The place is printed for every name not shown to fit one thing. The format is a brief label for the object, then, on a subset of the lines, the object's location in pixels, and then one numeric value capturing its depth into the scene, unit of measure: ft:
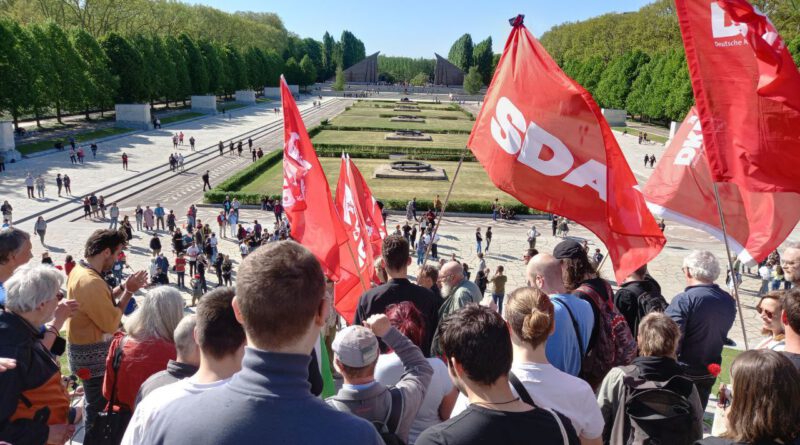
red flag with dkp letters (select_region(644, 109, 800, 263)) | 18.49
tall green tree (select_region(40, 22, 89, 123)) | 140.97
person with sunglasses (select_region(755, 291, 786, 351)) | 13.93
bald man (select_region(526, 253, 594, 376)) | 12.63
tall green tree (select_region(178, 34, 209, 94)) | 222.56
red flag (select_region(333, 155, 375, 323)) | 21.40
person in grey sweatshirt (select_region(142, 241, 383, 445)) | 5.54
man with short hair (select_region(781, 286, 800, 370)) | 11.58
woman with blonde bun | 9.94
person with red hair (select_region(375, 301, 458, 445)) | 11.13
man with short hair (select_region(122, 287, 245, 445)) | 7.95
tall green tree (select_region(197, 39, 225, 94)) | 236.43
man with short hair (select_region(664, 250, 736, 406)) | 16.20
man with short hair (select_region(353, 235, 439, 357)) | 15.07
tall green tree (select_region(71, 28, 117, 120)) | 158.81
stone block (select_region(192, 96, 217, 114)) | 225.15
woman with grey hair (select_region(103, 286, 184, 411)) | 11.71
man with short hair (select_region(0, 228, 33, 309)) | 15.71
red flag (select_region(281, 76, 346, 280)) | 20.53
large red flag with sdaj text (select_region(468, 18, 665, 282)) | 18.44
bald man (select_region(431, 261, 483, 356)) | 15.48
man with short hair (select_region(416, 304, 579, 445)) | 7.72
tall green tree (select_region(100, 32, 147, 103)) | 172.65
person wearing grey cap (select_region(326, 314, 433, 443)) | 9.50
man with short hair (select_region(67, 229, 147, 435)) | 15.11
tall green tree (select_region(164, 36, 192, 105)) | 207.82
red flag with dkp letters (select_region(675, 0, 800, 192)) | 16.34
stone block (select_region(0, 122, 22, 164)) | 111.55
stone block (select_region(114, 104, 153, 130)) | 168.45
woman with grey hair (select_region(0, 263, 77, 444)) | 10.78
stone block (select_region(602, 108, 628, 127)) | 229.86
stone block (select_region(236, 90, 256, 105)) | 274.36
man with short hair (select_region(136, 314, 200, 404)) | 9.98
